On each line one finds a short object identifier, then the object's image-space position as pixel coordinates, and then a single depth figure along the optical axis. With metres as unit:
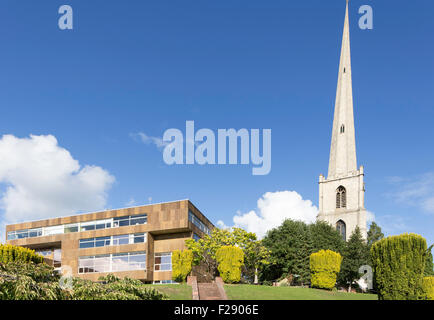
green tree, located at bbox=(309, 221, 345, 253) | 55.91
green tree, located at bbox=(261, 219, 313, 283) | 48.28
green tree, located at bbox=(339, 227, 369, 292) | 51.33
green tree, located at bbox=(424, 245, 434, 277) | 59.19
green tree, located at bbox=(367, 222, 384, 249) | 74.47
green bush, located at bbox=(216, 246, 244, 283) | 36.91
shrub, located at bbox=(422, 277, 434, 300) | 24.73
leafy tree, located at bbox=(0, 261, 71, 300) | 13.84
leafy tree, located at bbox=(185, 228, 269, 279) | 41.31
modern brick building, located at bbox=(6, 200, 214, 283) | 42.53
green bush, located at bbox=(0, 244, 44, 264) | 36.00
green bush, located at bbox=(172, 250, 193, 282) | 38.12
